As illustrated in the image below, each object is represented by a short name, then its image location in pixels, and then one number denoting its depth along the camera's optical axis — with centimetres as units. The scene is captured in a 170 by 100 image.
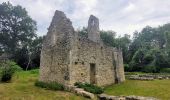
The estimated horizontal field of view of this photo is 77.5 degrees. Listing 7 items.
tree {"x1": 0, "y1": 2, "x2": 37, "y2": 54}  2293
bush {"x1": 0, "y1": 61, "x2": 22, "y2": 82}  893
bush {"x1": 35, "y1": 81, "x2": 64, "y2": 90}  774
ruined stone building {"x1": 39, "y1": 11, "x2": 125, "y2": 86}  826
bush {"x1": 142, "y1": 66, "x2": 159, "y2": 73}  1965
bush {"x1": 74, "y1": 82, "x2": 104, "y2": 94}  757
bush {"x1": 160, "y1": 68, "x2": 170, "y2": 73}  1948
